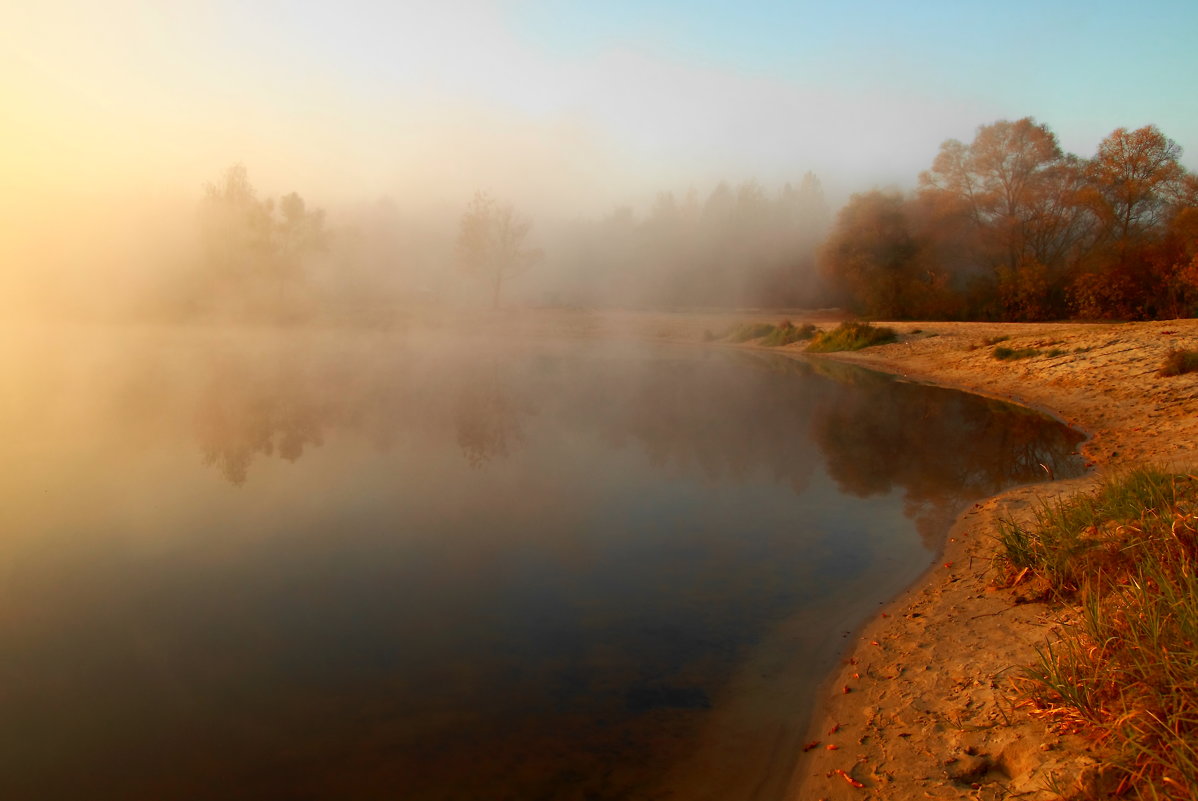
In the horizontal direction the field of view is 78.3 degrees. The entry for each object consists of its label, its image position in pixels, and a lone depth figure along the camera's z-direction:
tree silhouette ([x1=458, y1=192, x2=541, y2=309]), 60.28
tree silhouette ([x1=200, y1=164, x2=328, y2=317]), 52.59
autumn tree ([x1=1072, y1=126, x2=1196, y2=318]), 30.41
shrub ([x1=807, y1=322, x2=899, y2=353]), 30.38
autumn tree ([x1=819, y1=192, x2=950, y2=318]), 38.34
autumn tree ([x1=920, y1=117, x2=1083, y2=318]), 37.53
